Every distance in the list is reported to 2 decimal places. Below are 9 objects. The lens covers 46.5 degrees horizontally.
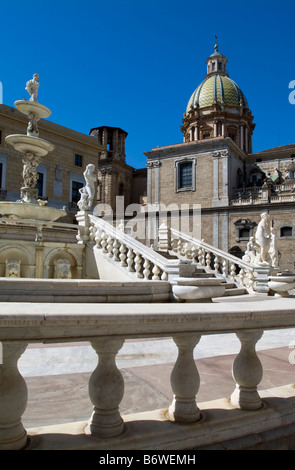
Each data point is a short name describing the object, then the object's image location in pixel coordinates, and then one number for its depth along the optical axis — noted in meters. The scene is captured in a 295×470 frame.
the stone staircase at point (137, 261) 7.73
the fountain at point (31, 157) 9.83
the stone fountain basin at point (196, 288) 6.39
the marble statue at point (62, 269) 10.03
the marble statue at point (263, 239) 12.16
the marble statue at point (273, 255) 15.54
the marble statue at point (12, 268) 9.18
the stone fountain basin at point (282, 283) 9.91
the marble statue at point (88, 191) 11.12
